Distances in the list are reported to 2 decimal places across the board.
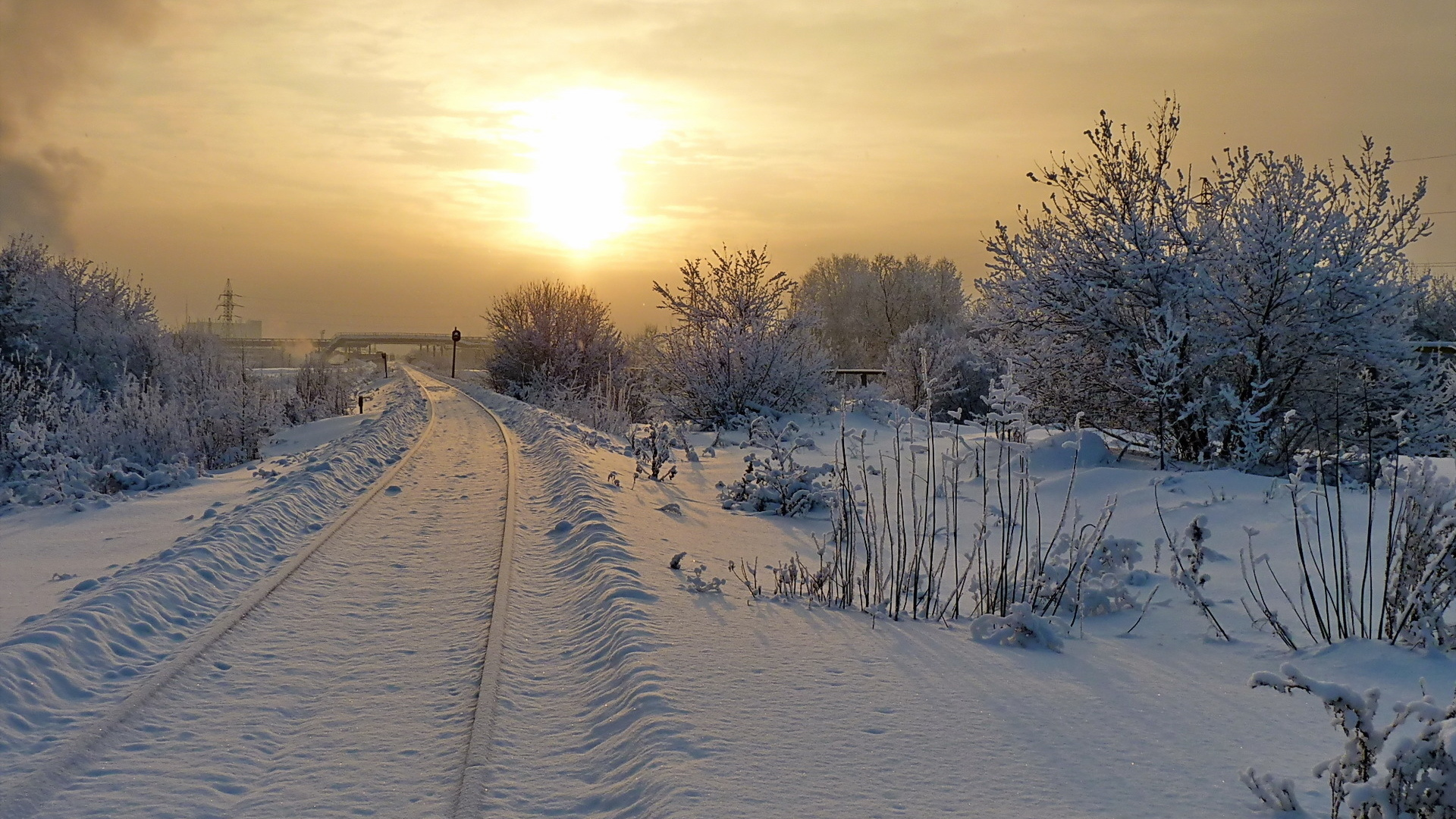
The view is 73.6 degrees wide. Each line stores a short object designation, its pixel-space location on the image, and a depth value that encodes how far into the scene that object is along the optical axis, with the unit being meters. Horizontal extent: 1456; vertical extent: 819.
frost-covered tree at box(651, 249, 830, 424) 23.67
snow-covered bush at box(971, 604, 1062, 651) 6.17
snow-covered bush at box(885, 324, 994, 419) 28.52
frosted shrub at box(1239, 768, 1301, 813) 3.71
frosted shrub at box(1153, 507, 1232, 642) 6.49
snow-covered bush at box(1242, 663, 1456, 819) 3.28
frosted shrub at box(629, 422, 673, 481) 15.37
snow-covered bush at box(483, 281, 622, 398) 40.69
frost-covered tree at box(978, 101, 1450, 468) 11.83
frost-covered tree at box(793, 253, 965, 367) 57.16
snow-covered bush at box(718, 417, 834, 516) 12.38
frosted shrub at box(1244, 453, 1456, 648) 5.56
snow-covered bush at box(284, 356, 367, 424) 29.69
